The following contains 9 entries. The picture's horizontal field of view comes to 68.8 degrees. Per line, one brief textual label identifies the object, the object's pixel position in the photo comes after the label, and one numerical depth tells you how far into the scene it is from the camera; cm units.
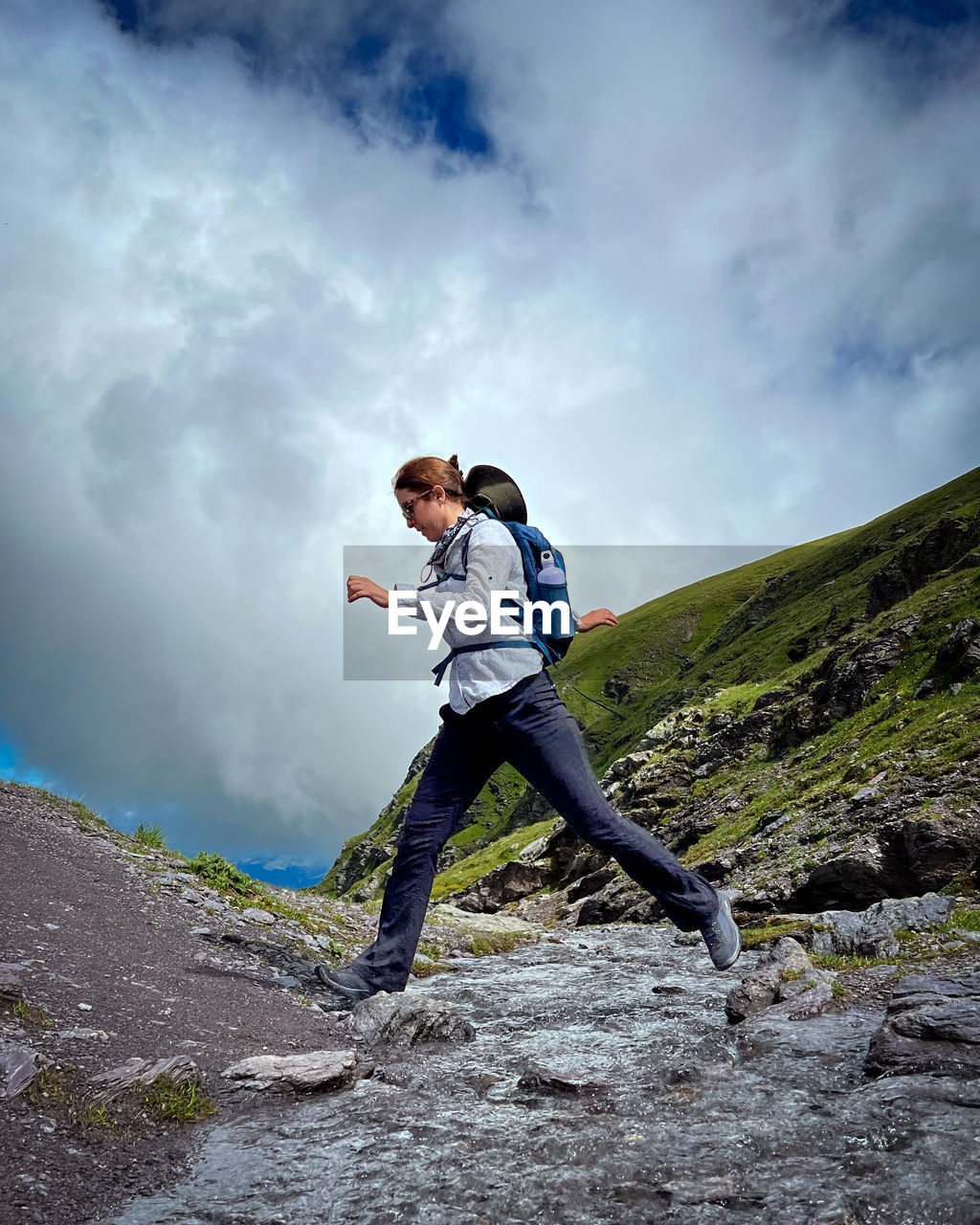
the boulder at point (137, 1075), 322
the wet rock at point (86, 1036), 376
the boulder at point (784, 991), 529
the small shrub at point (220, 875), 1066
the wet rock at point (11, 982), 392
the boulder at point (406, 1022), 523
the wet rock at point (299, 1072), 376
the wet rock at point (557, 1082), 376
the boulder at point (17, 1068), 301
